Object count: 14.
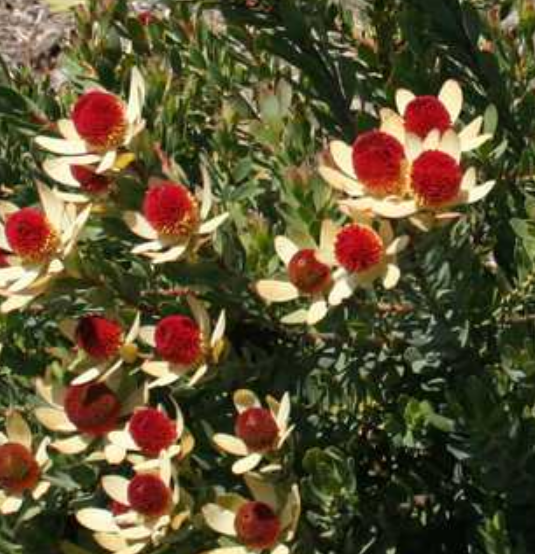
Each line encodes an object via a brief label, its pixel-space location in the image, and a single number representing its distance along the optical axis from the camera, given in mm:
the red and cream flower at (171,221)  1310
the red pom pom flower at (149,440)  1337
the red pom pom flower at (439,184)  1260
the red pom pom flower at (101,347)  1347
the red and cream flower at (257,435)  1327
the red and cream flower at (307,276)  1299
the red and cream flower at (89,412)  1362
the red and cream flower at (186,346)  1332
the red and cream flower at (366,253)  1271
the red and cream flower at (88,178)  1338
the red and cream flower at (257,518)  1337
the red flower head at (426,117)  1305
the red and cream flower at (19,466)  1390
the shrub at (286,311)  1320
